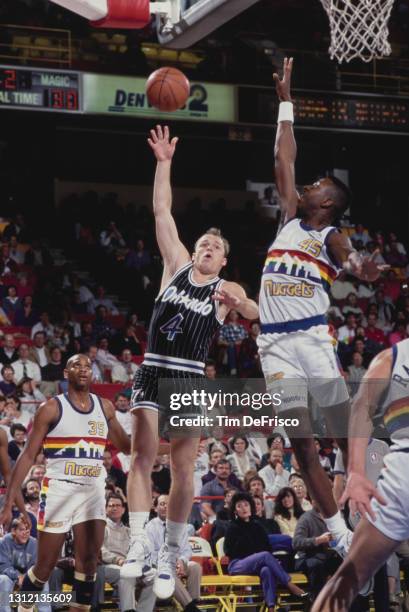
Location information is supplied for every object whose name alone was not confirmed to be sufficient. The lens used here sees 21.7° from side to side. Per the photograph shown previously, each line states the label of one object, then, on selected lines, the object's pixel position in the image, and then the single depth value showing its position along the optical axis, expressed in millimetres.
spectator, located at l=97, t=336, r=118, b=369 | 16422
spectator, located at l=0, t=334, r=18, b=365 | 15352
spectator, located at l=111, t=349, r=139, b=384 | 16250
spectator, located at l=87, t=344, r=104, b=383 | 15955
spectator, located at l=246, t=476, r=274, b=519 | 12045
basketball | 8711
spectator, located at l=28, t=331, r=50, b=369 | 15698
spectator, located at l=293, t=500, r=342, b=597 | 11109
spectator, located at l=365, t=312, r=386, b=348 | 18545
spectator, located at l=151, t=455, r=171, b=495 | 12062
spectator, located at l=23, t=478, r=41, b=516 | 11188
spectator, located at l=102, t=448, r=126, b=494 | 12238
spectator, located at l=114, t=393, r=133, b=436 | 14227
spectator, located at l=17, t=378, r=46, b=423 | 14141
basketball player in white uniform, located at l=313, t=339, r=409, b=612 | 5539
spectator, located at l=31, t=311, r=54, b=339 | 16712
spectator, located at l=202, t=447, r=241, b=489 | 12852
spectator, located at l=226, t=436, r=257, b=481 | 13281
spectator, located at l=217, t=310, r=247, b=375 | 16969
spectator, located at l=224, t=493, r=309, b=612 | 11102
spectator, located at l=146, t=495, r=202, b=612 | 10531
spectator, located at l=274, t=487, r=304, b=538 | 12117
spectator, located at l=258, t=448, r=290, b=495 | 13242
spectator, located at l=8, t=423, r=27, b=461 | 12531
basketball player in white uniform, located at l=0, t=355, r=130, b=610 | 8719
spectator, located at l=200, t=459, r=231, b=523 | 12406
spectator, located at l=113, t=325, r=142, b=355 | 17031
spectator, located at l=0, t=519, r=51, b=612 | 10336
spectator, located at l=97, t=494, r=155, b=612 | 10656
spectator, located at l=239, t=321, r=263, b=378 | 16953
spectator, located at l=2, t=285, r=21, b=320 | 17234
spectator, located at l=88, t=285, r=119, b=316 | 18984
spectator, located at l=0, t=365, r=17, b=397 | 14508
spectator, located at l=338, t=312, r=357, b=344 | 18250
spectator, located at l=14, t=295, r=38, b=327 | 17188
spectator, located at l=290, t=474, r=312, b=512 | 12641
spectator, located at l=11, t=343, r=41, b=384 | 15237
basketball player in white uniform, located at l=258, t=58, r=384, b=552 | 7465
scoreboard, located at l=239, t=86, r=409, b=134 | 20109
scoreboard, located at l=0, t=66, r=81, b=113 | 18156
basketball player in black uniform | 7602
